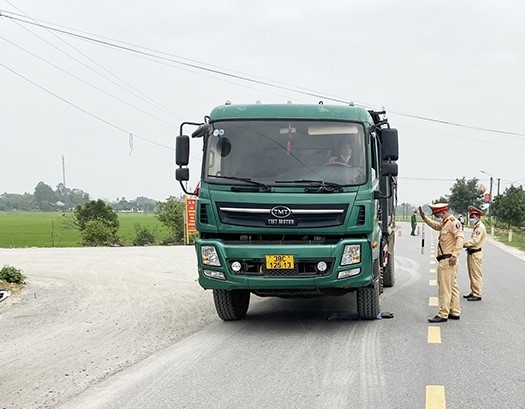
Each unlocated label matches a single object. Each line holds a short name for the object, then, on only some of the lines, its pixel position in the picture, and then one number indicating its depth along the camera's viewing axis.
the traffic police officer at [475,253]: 11.10
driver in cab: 8.39
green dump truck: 8.07
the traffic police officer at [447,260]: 8.97
